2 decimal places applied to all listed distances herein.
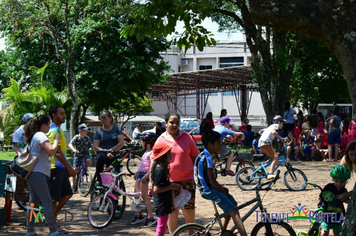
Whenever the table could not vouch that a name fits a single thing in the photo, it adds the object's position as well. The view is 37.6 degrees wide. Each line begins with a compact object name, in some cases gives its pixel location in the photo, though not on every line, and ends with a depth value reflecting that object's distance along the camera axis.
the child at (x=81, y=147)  11.88
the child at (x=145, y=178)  8.13
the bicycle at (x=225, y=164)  13.06
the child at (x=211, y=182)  5.79
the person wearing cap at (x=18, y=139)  9.82
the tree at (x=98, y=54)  21.83
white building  59.91
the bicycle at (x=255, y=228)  5.71
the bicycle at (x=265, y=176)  11.82
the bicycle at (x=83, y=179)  11.73
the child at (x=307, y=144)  19.45
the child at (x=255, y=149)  18.58
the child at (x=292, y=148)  18.65
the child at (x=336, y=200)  5.65
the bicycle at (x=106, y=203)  8.07
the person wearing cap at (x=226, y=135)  12.60
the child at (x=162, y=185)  6.01
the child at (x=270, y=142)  11.69
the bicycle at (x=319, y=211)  5.67
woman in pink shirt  6.33
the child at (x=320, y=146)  19.08
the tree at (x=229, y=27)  8.75
